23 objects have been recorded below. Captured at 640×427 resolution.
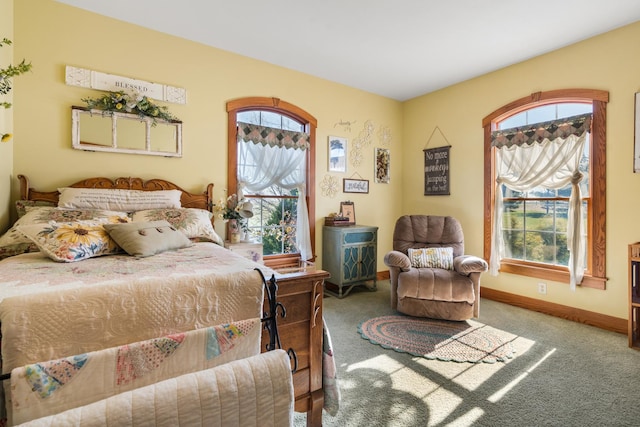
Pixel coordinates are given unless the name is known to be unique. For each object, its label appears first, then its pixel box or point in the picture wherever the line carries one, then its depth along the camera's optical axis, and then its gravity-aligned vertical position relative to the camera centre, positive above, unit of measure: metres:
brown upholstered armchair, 3.09 -0.78
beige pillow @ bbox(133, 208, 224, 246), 2.57 -0.08
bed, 1.04 -0.36
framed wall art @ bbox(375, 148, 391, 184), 4.90 +0.75
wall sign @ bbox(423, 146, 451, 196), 4.54 +0.60
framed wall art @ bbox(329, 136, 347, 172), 4.43 +0.83
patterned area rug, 2.51 -1.16
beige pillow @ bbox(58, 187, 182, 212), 2.49 +0.10
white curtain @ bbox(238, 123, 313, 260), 3.74 +0.61
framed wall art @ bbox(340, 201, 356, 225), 4.52 +0.00
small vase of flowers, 3.33 -0.02
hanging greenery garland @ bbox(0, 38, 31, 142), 1.43 +0.65
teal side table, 4.06 -0.60
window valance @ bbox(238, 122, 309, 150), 3.67 +0.94
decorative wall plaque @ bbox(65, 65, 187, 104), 2.74 +1.21
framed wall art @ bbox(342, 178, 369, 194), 4.57 +0.39
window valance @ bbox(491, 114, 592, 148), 3.25 +0.92
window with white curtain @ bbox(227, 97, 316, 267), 3.69 +0.51
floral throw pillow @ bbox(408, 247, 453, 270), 3.46 -0.53
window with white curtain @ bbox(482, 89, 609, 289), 3.18 +0.28
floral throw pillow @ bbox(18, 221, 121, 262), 1.72 -0.17
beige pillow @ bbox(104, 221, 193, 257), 1.92 -0.18
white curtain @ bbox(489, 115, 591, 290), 3.24 +0.53
